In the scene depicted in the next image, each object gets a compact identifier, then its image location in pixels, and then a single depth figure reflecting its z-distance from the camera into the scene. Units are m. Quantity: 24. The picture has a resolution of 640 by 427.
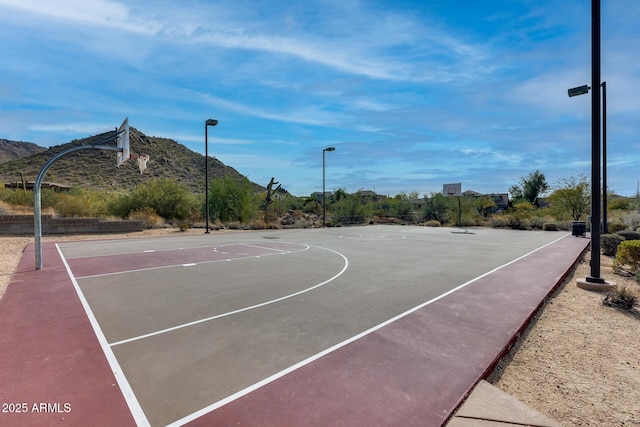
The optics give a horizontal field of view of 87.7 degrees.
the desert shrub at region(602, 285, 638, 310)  6.02
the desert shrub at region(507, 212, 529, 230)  28.47
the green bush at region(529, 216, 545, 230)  27.89
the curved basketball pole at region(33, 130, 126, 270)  8.89
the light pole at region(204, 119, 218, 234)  18.99
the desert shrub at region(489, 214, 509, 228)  29.98
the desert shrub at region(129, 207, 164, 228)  22.84
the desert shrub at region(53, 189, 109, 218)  21.06
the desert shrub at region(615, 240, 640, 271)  8.76
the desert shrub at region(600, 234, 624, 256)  12.69
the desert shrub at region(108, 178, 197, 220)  24.91
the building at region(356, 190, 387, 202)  79.36
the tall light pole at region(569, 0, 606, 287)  7.23
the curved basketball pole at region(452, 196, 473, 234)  23.92
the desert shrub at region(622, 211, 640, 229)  20.48
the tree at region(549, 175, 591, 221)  27.75
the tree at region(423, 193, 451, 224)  36.81
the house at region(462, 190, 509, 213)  70.69
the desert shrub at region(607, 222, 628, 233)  18.95
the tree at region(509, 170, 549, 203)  58.06
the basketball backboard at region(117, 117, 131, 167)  10.73
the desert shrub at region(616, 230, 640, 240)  12.89
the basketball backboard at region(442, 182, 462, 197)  33.92
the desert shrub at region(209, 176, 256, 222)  28.53
